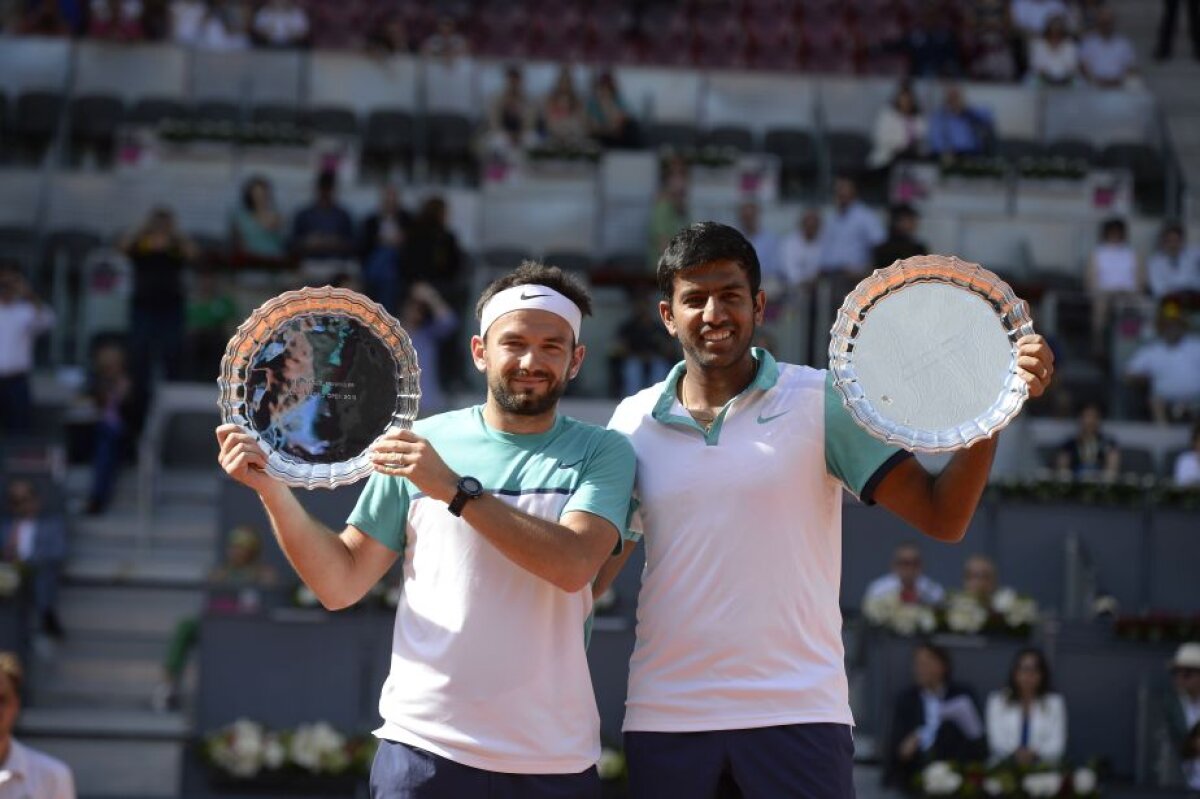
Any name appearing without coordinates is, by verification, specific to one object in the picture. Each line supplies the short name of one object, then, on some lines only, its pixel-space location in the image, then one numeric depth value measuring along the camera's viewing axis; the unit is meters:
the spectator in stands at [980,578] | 11.92
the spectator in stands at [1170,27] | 21.70
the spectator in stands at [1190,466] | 13.75
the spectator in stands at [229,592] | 11.40
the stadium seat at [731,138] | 19.00
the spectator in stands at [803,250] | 15.98
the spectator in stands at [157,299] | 14.71
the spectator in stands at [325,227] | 15.66
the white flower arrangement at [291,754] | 9.95
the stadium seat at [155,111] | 18.39
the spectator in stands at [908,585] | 11.82
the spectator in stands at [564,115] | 18.16
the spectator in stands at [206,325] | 14.96
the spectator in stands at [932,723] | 10.63
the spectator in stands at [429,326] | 14.06
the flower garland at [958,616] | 11.29
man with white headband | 4.50
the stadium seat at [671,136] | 18.83
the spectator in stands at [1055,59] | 19.98
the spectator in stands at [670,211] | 16.70
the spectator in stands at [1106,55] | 20.41
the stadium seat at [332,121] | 18.62
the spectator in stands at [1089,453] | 13.97
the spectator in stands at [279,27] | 19.72
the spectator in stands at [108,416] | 14.34
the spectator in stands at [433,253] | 14.87
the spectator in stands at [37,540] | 12.80
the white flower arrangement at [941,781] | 10.17
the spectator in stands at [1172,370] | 14.98
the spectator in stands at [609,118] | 18.33
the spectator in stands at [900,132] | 18.41
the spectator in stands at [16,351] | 14.35
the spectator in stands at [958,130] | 18.61
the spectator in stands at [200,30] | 19.53
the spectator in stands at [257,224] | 15.95
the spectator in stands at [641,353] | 14.41
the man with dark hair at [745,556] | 4.60
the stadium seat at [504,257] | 16.12
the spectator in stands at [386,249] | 14.88
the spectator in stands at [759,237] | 16.20
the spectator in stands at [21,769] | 6.23
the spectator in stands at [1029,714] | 10.84
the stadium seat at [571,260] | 16.35
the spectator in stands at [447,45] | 19.64
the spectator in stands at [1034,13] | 20.94
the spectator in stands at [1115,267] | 16.47
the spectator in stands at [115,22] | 19.36
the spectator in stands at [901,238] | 14.75
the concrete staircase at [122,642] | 11.98
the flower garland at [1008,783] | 10.17
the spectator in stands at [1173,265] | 16.59
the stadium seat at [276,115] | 18.66
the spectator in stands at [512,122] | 17.84
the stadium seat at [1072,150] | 18.97
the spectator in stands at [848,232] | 15.89
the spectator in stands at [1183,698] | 10.90
